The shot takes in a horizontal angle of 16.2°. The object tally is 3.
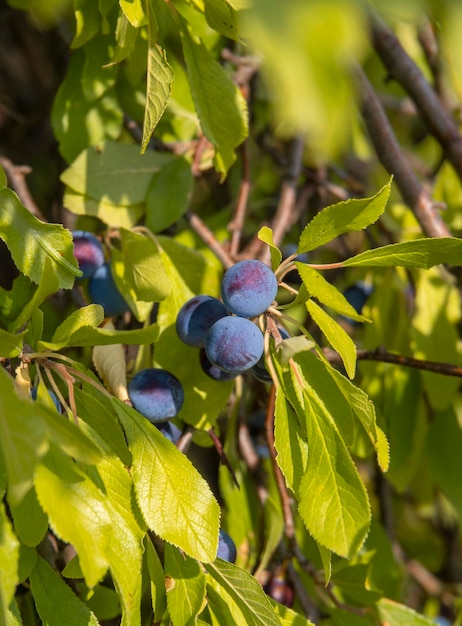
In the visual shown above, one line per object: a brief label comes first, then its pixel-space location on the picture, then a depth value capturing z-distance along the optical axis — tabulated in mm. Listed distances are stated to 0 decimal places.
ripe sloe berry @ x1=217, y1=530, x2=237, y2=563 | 449
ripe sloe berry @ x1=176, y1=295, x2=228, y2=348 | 444
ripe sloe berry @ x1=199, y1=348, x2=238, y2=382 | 457
